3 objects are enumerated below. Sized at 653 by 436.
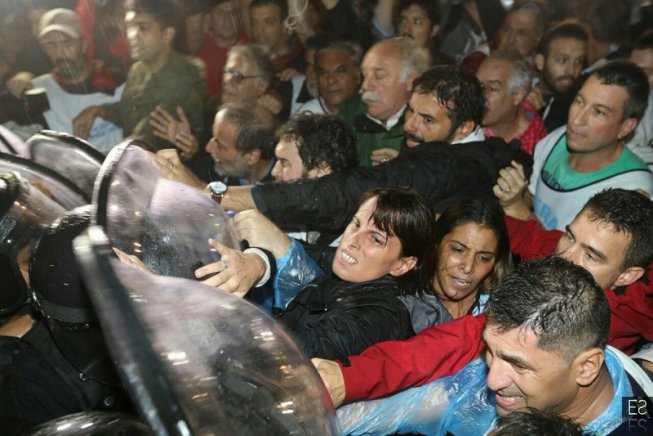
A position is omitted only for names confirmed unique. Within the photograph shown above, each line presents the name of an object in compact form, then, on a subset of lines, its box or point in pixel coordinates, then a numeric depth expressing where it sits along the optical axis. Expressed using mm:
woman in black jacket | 2199
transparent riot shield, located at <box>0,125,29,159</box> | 2383
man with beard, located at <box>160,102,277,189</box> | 3617
